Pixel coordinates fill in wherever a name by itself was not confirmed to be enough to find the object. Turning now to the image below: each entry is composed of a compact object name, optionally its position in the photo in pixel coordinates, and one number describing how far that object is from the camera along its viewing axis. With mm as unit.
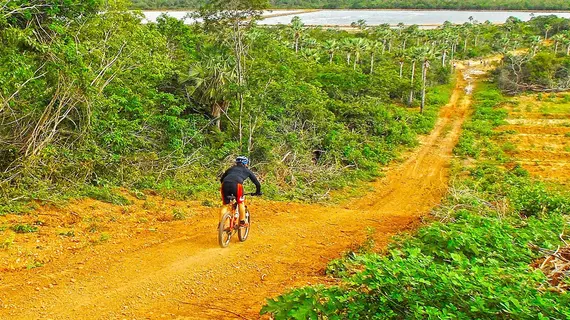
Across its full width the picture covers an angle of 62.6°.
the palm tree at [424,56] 43156
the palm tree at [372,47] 50812
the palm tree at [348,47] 50838
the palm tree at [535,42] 65769
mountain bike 8328
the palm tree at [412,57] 44312
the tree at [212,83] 19453
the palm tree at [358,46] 50531
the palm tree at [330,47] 48194
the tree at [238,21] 18925
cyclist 8258
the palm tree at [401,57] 52641
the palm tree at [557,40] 67469
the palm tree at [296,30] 54509
